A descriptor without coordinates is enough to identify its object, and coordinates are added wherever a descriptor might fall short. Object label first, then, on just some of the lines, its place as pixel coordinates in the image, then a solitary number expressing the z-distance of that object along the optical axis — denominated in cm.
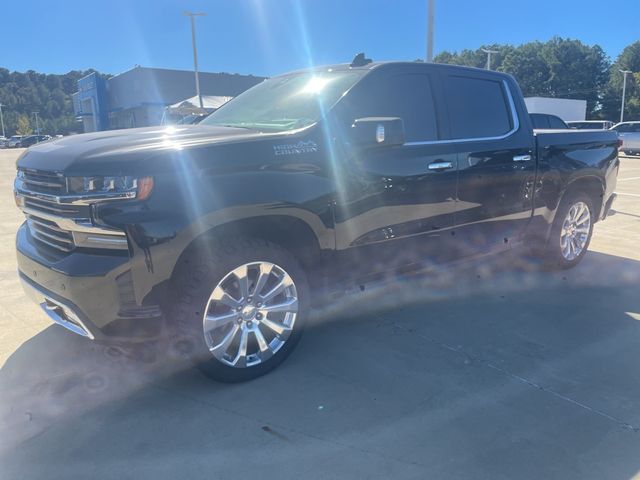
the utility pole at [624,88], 6228
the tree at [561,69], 7744
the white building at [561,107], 4800
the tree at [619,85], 6794
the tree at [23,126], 9262
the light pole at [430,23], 1223
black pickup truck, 275
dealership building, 4738
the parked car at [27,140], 6115
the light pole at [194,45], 3394
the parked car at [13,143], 6481
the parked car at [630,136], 2364
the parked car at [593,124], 2904
